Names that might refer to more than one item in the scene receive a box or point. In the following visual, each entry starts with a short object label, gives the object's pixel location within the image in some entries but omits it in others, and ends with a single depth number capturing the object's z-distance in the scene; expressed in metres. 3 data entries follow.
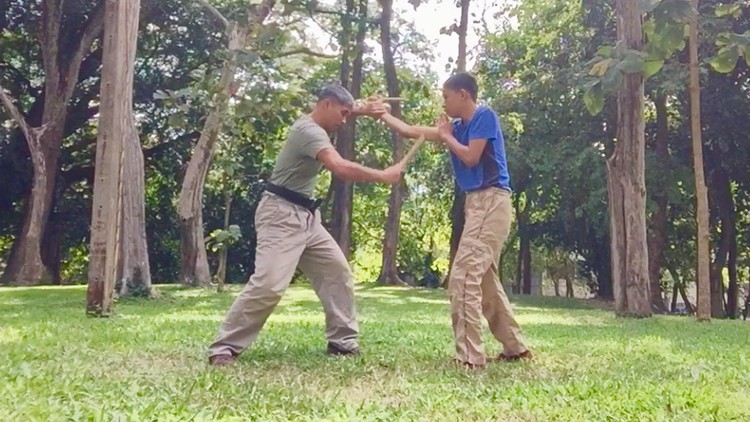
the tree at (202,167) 18.02
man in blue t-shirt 6.15
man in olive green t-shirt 6.05
